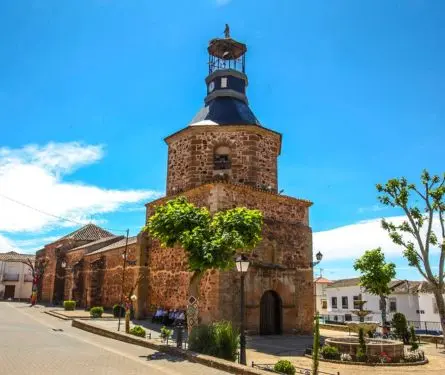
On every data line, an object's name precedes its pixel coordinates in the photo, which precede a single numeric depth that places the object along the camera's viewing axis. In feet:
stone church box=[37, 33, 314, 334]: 56.65
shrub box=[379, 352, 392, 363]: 39.59
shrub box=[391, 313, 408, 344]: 58.40
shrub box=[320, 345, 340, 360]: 40.16
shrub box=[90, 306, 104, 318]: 74.18
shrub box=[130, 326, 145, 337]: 46.70
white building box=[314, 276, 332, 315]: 176.00
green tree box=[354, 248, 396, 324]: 77.56
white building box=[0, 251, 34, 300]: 203.41
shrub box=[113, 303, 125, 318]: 78.00
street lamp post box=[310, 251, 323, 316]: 57.88
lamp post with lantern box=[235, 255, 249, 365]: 33.22
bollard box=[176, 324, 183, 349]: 38.01
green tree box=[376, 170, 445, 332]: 53.01
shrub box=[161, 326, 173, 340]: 41.45
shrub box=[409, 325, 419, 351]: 55.47
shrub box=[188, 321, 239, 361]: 34.81
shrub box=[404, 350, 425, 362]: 40.86
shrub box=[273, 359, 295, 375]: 30.07
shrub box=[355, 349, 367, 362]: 39.45
